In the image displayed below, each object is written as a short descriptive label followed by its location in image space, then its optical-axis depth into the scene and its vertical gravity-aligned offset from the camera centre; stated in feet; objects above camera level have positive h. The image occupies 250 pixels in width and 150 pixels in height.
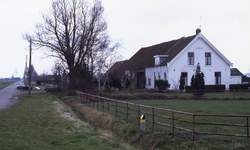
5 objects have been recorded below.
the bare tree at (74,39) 129.59 +20.59
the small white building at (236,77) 164.45 +4.04
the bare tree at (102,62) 129.70 +9.90
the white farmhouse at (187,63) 132.16 +10.34
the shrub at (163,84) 125.49 -0.39
